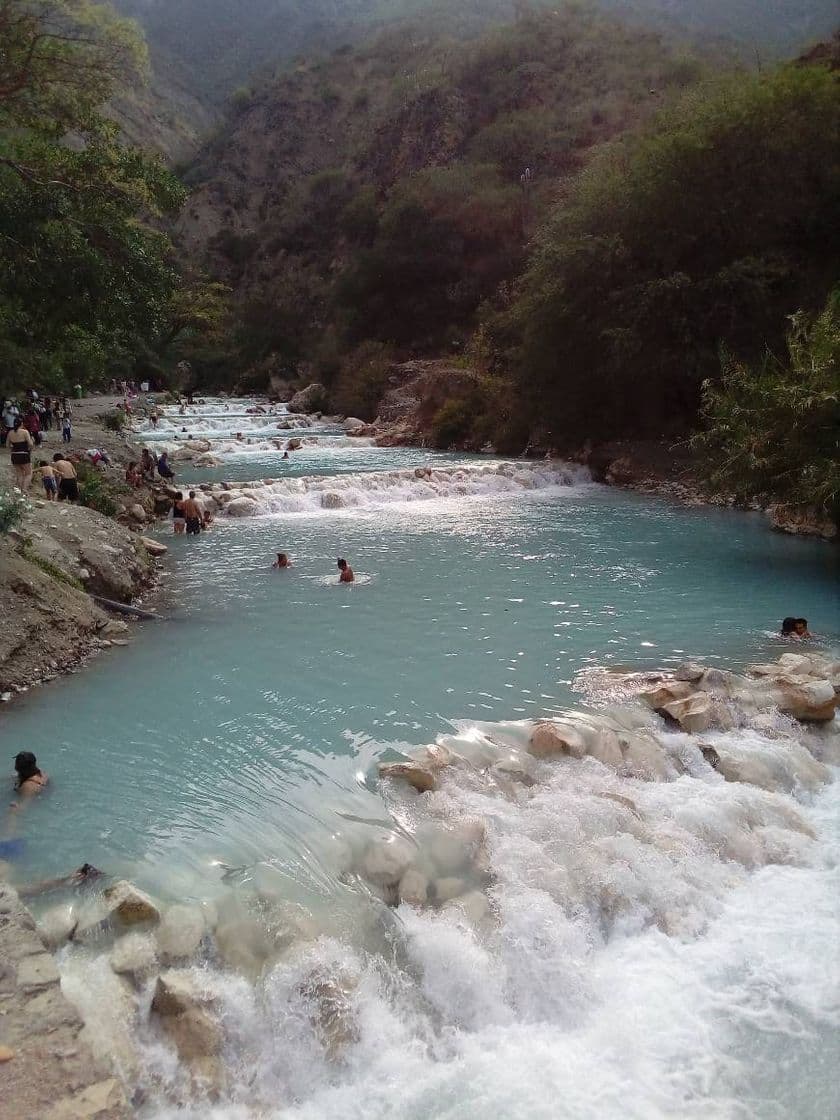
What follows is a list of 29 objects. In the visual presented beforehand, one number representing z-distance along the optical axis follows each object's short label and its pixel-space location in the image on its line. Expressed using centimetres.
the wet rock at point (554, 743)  670
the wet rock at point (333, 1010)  418
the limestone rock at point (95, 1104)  329
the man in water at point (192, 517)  1582
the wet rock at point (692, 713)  721
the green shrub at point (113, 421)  2470
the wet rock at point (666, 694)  753
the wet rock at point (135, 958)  429
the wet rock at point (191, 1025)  395
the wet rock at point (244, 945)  445
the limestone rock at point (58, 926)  444
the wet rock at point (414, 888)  505
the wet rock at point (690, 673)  787
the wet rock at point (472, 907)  496
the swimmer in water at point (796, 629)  949
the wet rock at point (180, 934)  443
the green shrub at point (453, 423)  2967
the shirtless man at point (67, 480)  1405
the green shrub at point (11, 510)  838
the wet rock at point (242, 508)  1780
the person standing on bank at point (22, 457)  1334
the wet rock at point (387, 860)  518
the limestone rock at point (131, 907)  457
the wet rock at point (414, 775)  615
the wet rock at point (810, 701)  740
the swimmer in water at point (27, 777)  595
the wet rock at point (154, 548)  1355
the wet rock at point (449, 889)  511
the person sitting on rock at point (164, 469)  2007
